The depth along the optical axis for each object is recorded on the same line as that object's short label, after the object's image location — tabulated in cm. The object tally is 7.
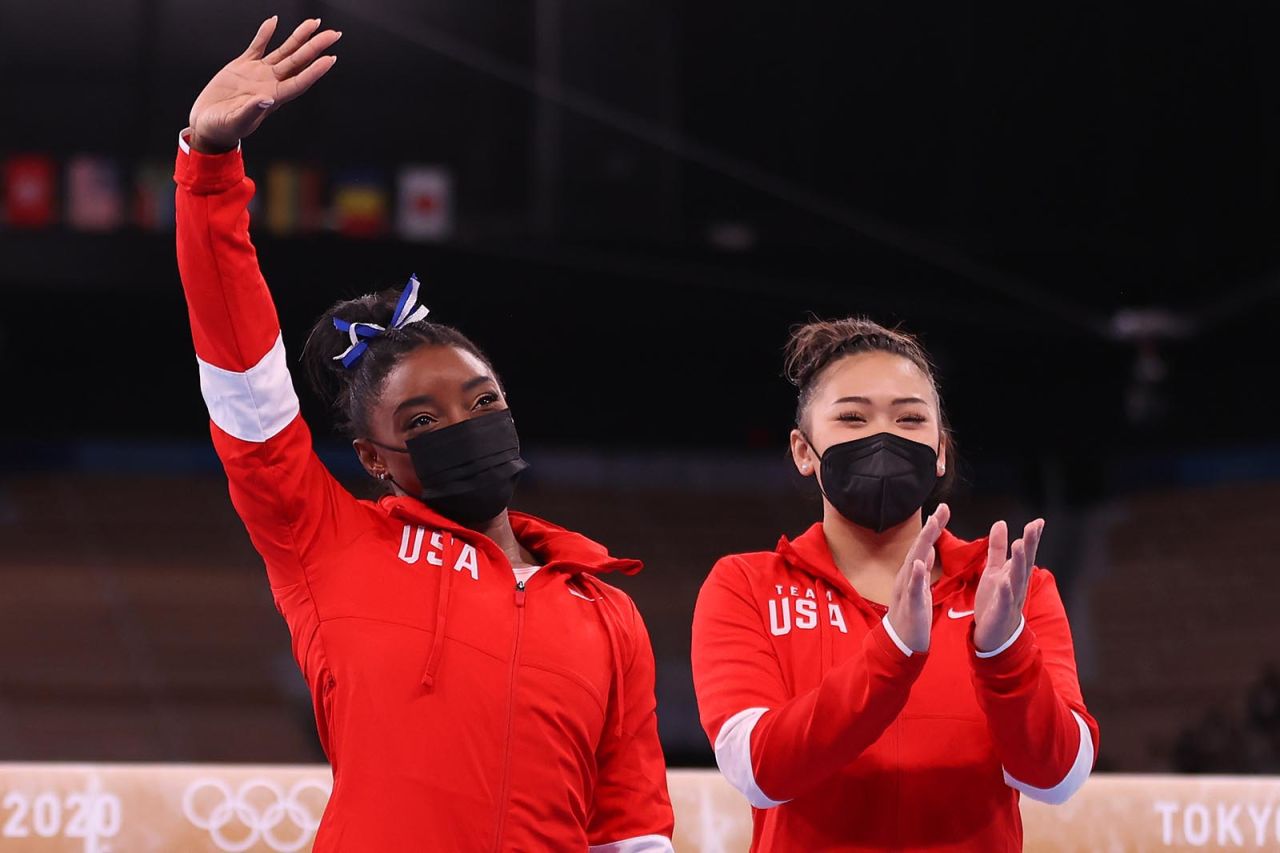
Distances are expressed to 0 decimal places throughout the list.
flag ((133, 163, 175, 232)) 1445
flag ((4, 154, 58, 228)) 1430
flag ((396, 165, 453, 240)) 1466
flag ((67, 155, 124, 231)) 1437
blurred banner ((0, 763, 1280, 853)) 540
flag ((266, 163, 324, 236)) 1448
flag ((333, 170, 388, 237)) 1447
